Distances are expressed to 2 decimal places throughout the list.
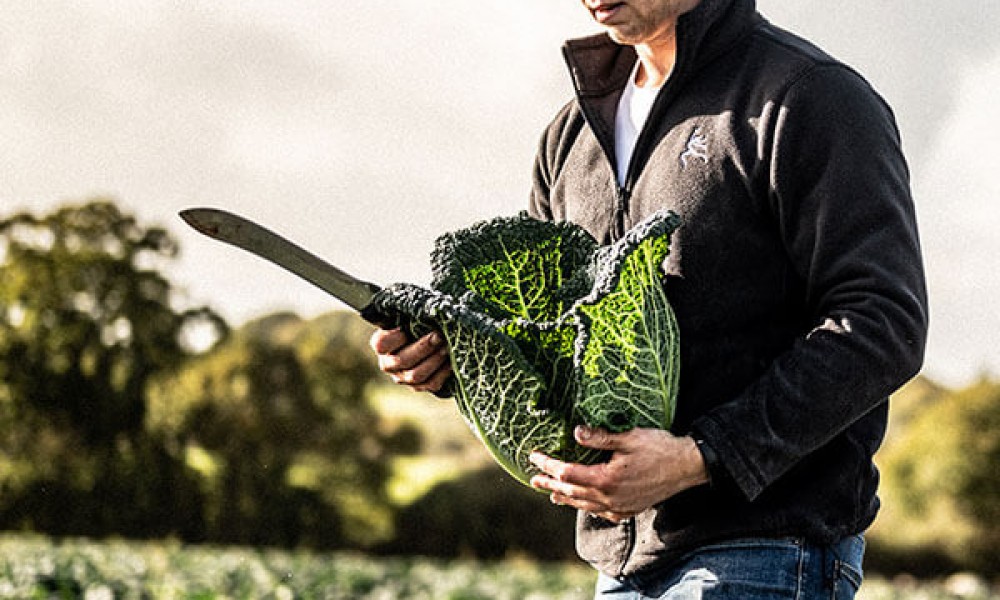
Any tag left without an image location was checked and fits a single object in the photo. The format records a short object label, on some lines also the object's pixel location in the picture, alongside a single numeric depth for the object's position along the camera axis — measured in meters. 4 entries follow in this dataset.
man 2.41
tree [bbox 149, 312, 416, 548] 30.86
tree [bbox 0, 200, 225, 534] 31.03
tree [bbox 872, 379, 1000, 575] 33.72
